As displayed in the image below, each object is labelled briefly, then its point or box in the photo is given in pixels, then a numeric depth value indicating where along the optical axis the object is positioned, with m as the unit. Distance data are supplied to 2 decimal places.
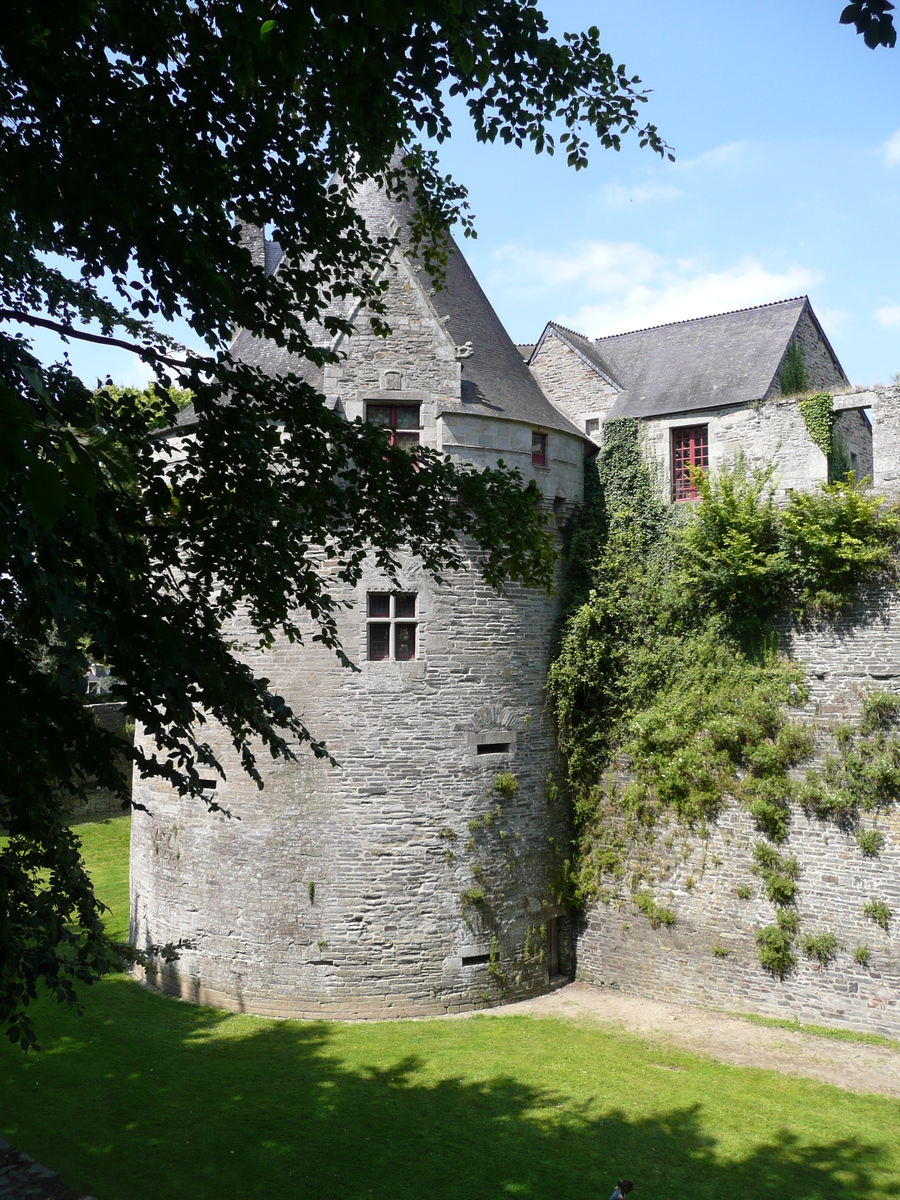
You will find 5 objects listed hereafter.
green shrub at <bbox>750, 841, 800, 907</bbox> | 12.39
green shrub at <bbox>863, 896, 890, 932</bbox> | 11.76
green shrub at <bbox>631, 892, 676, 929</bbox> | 13.33
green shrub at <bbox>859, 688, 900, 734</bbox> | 12.10
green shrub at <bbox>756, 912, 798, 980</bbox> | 12.33
